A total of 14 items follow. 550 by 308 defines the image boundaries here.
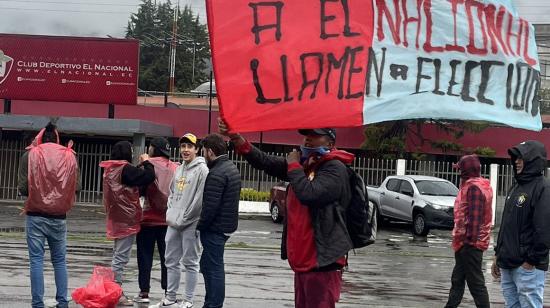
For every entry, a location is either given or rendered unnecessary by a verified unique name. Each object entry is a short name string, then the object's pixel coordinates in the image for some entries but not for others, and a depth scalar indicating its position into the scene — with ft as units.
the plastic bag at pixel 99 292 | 24.50
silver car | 67.87
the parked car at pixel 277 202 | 75.21
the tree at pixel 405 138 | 100.48
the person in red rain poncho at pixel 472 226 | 26.76
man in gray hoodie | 26.30
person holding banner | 17.07
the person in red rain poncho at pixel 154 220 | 28.48
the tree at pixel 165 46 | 269.23
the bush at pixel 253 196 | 89.40
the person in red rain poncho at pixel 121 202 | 28.12
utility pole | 201.30
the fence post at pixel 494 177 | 86.63
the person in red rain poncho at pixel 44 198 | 24.35
